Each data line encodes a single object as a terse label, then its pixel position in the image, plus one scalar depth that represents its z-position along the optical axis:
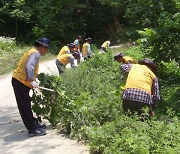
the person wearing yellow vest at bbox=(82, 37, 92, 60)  15.97
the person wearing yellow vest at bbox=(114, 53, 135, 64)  9.49
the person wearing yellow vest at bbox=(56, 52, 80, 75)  11.22
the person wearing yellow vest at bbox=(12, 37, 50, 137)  6.79
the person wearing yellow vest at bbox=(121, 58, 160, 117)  6.15
